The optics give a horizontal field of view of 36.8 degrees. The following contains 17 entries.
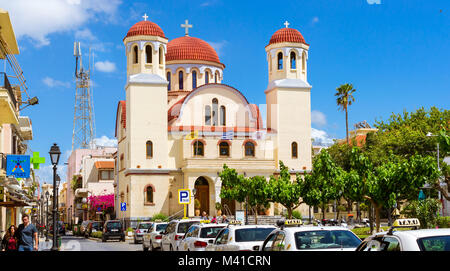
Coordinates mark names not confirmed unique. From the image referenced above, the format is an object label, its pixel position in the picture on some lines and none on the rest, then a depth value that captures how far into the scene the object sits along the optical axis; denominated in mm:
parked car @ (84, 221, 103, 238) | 54312
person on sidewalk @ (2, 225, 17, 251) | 16141
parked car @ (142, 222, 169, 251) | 27922
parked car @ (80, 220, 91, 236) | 58872
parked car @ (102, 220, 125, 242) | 43375
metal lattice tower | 103875
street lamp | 22288
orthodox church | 56250
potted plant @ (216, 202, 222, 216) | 55247
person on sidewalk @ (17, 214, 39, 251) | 15898
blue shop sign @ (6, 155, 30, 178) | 29344
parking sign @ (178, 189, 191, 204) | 31920
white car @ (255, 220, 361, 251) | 11516
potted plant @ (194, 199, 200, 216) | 55938
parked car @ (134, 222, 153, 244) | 39250
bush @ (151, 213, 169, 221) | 54894
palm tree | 68812
